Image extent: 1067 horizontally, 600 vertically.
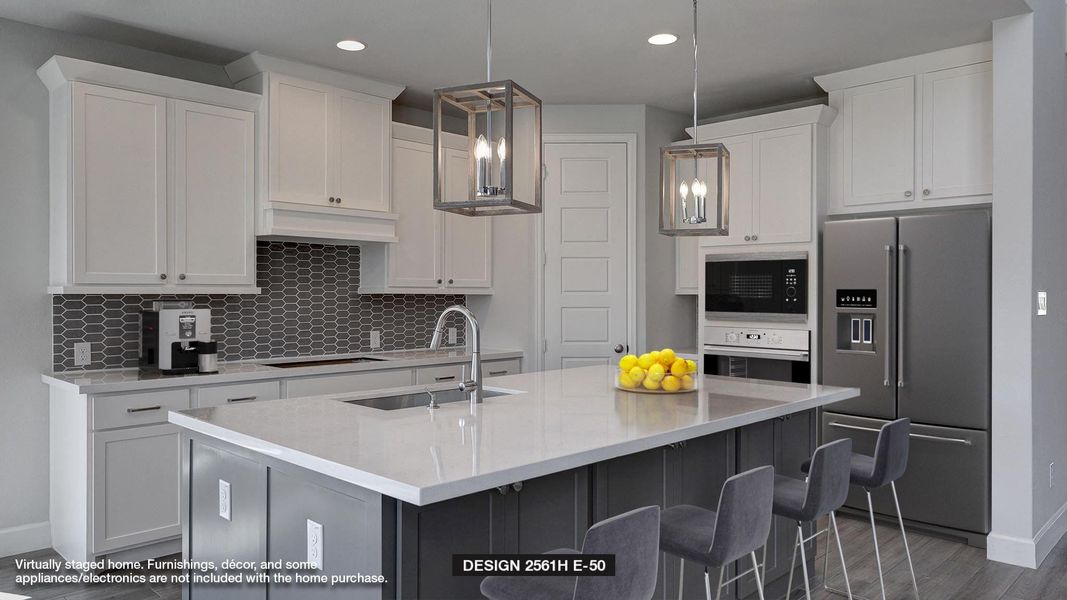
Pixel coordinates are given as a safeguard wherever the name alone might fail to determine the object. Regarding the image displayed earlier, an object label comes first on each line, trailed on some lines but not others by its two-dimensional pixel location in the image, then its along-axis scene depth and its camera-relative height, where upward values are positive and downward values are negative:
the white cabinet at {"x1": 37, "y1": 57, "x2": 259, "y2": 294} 3.54 +0.57
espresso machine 3.73 -0.22
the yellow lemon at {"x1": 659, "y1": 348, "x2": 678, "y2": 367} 3.04 -0.27
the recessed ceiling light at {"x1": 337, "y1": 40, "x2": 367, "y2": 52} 3.96 +1.35
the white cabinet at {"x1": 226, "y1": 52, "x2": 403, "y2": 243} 4.16 +0.84
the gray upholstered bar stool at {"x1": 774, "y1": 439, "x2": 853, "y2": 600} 2.43 -0.66
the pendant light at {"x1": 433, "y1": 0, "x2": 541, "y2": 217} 2.03 +0.40
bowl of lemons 2.97 -0.33
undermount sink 2.76 -0.41
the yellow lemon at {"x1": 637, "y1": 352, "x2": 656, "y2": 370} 3.04 -0.28
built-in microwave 4.56 +0.05
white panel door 5.24 +0.28
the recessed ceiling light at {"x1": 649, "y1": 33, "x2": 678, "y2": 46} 3.90 +1.36
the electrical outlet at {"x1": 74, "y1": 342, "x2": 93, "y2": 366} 3.82 -0.31
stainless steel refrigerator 3.83 -0.29
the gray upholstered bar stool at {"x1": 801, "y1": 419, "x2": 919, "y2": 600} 2.81 -0.63
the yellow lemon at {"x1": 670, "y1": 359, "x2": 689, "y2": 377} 3.01 -0.30
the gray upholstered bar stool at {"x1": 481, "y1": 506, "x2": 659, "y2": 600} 1.63 -0.63
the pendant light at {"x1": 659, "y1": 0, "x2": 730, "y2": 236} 2.78 +0.40
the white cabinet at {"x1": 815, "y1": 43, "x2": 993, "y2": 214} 3.99 +0.92
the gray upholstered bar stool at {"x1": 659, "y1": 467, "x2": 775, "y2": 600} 2.01 -0.68
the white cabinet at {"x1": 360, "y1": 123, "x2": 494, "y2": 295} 4.87 +0.36
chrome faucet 2.71 -0.29
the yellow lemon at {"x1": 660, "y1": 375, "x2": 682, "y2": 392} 2.96 -0.36
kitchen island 1.77 -0.52
